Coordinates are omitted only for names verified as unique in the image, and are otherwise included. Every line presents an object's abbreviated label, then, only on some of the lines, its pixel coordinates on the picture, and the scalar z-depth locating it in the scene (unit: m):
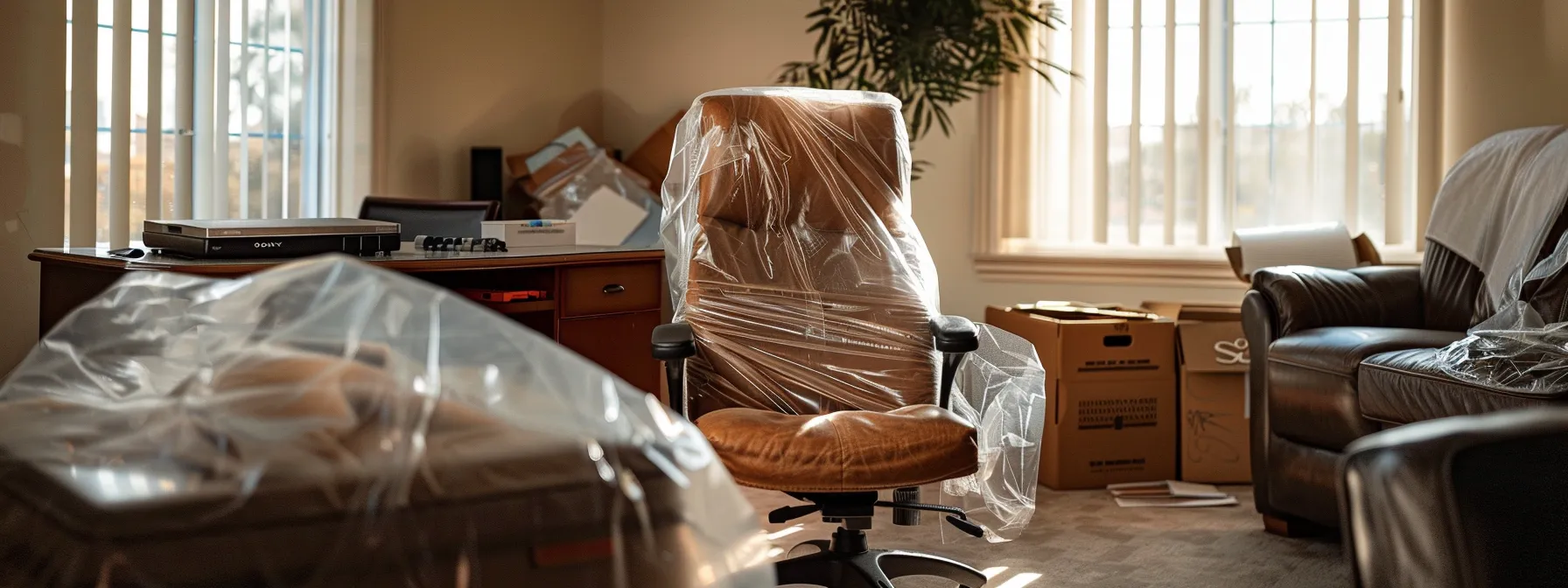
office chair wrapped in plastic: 2.41
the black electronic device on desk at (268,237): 2.30
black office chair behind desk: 3.21
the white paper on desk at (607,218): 4.22
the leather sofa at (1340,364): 2.42
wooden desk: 2.40
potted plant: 3.86
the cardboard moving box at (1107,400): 3.42
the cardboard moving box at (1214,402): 3.44
